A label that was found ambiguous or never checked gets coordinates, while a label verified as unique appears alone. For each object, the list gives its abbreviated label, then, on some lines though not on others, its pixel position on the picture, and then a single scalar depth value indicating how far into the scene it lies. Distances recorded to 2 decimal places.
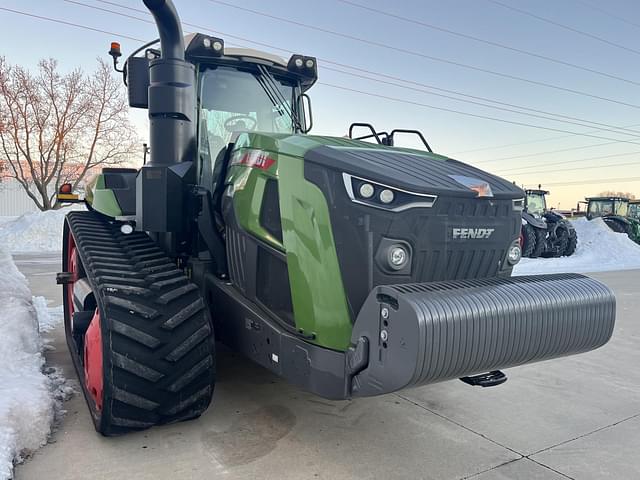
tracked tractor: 2.26
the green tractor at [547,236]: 13.99
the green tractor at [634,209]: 24.91
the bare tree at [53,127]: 21.61
